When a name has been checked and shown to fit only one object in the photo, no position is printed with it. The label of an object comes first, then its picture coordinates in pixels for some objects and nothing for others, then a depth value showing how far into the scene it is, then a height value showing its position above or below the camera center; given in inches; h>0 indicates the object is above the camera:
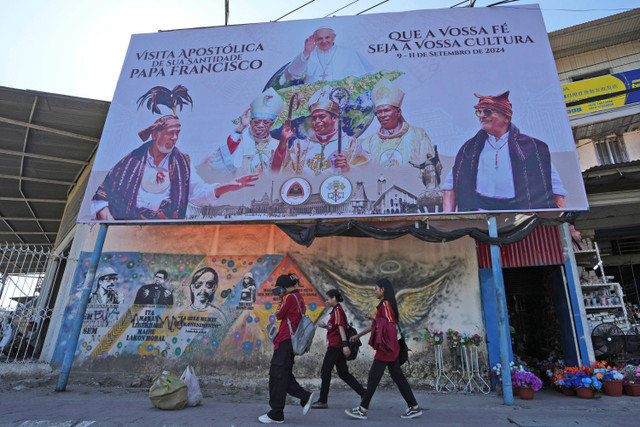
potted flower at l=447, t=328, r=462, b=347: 263.7 +4.5
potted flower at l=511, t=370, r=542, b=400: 235.9 -21.7
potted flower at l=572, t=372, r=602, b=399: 237.1 -20.2
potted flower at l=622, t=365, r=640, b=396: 235.9 -17.1
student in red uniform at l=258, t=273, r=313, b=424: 159.3 -9.2
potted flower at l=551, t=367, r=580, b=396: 247.3 -19.6
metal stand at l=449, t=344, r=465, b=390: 262.8 -14.9
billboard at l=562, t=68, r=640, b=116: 361.1 +248.6
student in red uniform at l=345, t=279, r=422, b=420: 171.3 -9.1
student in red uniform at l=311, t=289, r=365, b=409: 198.2 -7.9
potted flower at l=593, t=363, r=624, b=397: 235.9 -17.0
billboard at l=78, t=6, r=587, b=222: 254.5 +152.8
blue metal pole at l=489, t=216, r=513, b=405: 215.8 +17.1
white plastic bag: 194.2 -27.3
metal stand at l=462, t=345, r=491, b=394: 259.2 -19.0
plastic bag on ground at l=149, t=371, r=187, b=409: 183.0 -28.9
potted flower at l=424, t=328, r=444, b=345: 264.2 +4.7
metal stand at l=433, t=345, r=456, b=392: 261.7 -22.2
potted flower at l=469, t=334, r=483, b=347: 259.1 +3.2
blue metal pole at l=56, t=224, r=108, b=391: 243.6 +9.2
